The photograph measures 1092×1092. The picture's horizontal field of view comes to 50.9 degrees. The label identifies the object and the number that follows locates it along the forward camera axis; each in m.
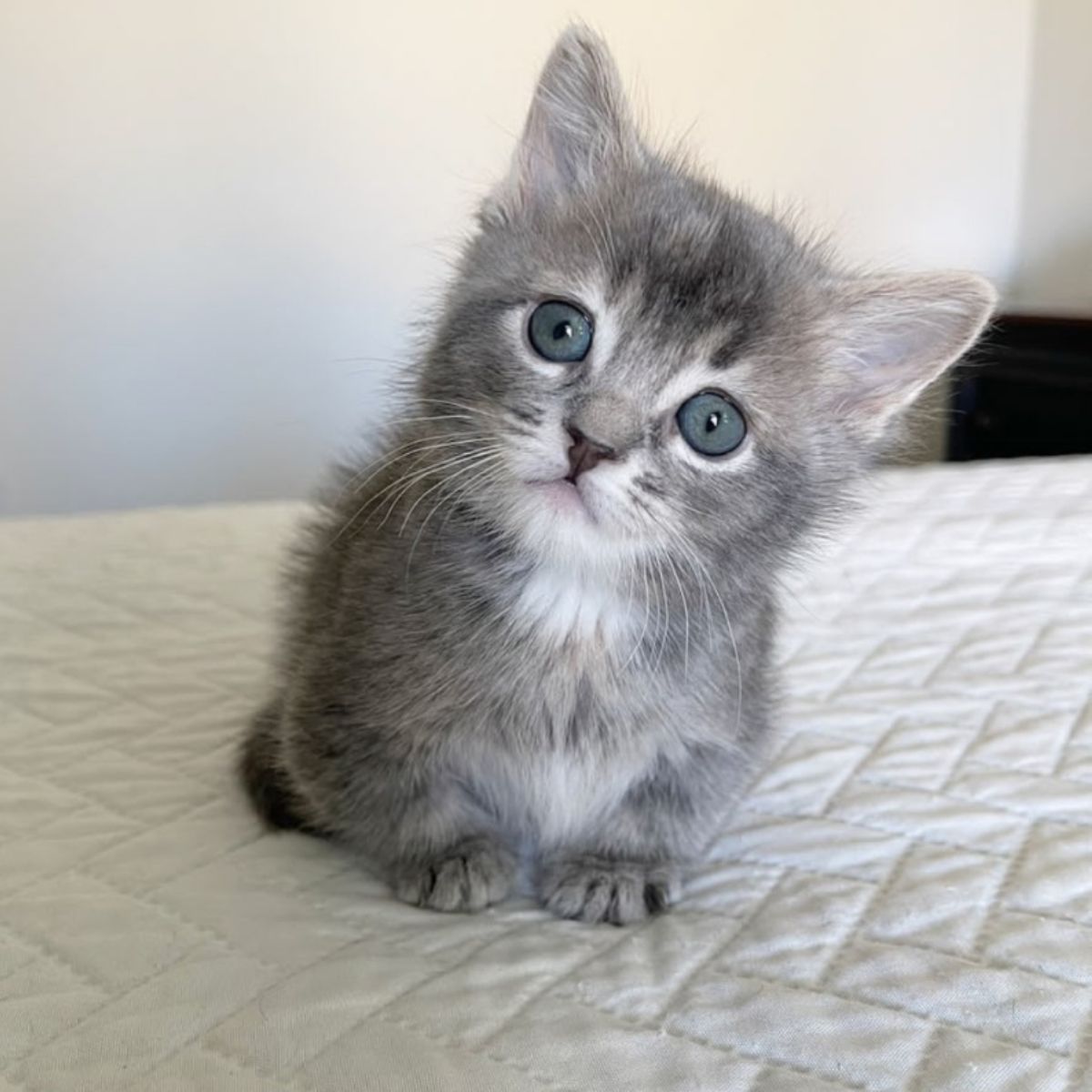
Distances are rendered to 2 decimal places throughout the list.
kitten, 0.20
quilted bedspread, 0.17
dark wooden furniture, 0.68
